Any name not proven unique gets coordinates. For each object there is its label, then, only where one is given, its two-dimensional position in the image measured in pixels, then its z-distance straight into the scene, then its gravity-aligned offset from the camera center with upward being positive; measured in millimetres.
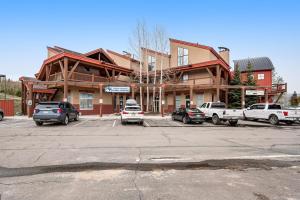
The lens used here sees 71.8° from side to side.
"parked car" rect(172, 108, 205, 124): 17312 -1229
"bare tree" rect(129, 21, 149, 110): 29839 +8511
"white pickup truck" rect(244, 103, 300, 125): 17294 -1063
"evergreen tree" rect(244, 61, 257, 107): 30891 +2788
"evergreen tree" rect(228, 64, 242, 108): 30172 +1067
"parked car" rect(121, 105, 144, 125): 16016 -1067
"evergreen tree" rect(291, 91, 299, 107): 55075 +372
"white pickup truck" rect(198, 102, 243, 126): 16922 -967
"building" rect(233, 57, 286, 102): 39228 +5707
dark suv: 14680 -780
